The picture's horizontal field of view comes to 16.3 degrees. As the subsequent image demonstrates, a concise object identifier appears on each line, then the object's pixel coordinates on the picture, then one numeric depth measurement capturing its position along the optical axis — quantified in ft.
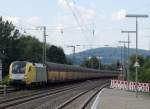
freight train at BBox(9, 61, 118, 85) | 162.61
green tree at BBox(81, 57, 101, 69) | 581.69
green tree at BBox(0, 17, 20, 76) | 331.08
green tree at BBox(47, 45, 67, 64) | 448.65
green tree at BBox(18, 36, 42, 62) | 362.53
